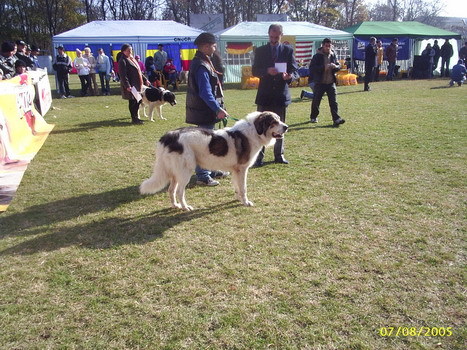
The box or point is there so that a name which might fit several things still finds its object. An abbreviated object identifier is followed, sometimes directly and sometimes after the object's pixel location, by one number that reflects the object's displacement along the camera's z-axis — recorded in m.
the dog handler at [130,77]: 9.60
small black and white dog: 10.73
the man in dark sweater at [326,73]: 9.17
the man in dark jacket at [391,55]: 21.16
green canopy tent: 21.81
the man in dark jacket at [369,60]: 16.70
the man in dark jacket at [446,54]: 22.00
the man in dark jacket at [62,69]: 15.60
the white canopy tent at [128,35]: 18.14
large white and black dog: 4.33
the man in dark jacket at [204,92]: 4.74
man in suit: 5.90
